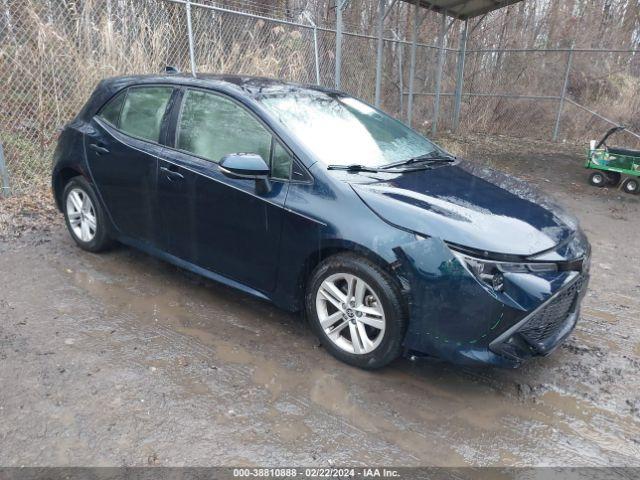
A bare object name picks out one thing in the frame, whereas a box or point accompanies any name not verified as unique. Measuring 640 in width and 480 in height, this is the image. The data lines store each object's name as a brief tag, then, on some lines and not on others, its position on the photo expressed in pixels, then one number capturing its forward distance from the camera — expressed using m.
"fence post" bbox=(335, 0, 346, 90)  7.91
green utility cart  8.33
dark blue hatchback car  2.83
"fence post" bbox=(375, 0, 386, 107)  8.97
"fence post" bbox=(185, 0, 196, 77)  7.12
